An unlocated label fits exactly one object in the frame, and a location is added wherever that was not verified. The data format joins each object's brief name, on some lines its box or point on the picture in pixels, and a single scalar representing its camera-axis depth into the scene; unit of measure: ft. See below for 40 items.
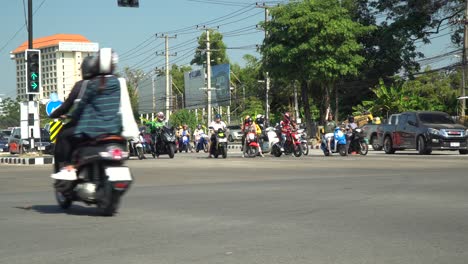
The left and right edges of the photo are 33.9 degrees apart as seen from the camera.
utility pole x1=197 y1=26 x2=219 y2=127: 233.96
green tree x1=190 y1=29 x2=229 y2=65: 331.36
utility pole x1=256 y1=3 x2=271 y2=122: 197.26
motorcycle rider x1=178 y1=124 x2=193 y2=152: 151.76
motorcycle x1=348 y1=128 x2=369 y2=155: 93.45
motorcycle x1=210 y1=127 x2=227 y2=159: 90.43
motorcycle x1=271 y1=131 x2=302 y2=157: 91.71
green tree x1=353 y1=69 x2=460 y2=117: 157.89
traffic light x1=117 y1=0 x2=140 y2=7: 73.36
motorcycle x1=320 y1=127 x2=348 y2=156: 91.15
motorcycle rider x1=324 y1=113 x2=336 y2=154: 93.20
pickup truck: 88.69
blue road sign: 83.58
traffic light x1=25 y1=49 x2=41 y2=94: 87.86
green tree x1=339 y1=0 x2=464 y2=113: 173.78
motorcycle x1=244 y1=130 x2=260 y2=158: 92.94
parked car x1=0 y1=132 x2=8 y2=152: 188.00
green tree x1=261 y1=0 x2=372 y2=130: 170.09
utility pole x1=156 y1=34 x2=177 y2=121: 251.39
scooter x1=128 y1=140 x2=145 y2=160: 88.45
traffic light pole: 94.89
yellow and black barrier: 81.12
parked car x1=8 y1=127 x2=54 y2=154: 128.14
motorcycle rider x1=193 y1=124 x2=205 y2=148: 151.66
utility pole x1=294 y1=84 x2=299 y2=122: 214.53
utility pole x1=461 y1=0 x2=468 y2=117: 134.99
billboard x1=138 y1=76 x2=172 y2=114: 348.16
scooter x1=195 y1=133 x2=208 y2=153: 148.46
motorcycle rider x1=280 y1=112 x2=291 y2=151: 91.97
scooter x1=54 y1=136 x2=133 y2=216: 26.78
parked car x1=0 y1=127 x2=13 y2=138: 214.40
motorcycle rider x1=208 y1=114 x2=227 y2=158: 90.74
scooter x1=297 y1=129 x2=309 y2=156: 95.09
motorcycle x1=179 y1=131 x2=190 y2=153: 151.33
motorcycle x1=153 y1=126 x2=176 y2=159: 90.22
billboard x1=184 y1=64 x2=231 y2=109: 282.77
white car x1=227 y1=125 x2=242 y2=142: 258.78
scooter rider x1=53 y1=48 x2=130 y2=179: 27.40
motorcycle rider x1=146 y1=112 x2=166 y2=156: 90.94
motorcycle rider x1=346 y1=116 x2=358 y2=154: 94.07
